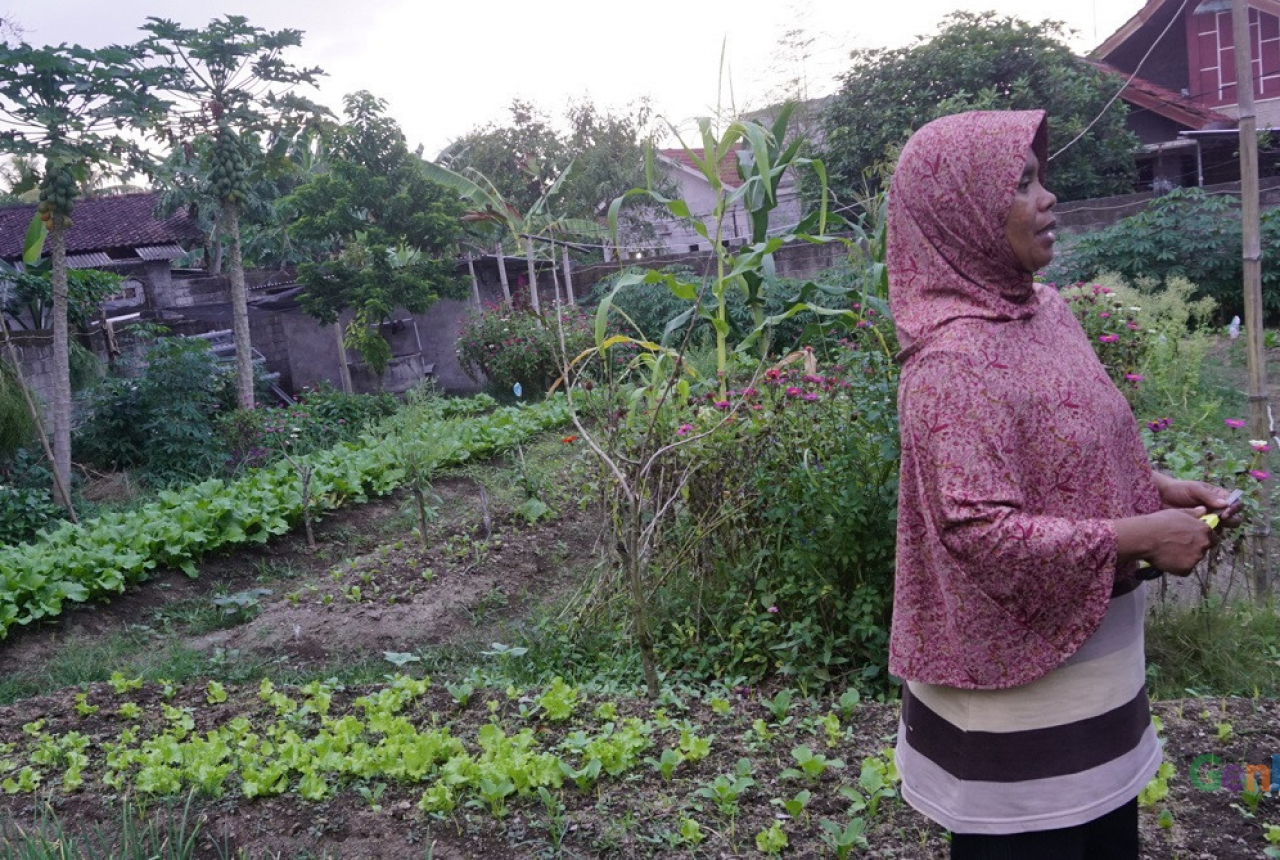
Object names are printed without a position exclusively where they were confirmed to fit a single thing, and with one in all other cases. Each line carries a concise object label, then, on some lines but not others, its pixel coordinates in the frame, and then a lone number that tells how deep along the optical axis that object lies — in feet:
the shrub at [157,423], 33.42
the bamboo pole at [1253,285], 12.02
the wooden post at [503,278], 51.29
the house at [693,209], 74.95
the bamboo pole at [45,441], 26.96
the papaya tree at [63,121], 26.96
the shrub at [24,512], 25.96
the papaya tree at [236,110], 35.78
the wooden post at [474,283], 52.78
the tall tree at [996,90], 51.55
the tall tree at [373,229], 46.78
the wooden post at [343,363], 48.78
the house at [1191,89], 57.98
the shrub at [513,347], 45.16
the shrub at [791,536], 11.82
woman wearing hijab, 4.89
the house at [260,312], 51.34
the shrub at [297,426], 34.91
